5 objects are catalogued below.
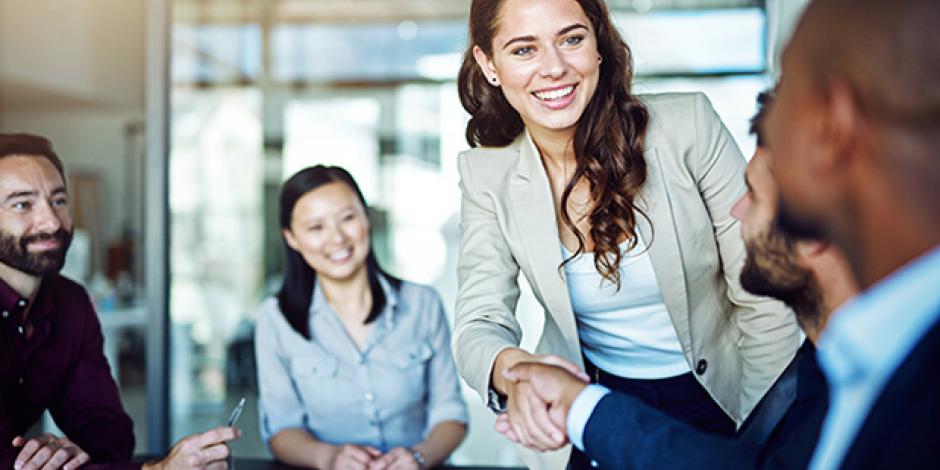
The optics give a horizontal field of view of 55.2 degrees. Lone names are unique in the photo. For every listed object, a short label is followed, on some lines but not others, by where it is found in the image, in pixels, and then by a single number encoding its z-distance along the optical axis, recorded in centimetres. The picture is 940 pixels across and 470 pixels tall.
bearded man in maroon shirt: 178
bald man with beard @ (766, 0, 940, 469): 77
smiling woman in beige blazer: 178
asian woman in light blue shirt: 250
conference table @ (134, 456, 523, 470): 201
